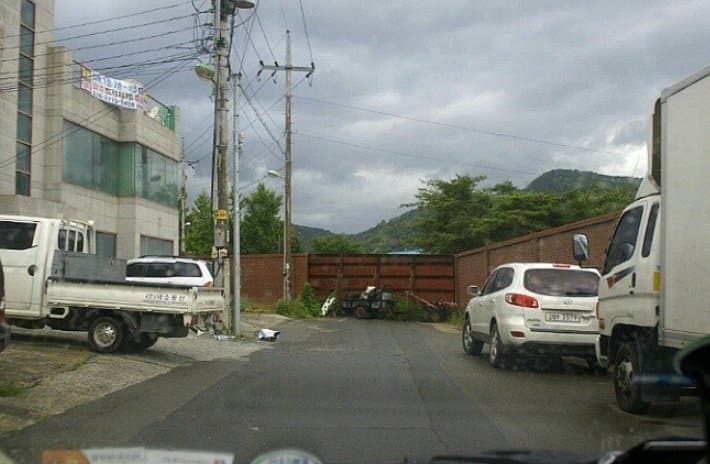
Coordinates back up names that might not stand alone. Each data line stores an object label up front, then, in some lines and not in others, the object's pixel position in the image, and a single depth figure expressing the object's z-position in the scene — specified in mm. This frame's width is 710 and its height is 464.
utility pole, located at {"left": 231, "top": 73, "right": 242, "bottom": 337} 20391
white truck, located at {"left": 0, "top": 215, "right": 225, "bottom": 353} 13609
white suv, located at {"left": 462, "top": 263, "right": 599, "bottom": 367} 12711
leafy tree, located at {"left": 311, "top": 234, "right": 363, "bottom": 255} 79881
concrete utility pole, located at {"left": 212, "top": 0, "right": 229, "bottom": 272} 20406
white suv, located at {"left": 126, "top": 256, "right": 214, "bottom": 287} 20672
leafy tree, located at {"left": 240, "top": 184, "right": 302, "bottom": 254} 64000
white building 25391
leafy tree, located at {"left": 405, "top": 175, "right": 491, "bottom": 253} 47562
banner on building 30844
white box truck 6957
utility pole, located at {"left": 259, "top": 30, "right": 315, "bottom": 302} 35262
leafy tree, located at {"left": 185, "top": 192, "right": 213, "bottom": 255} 71250
